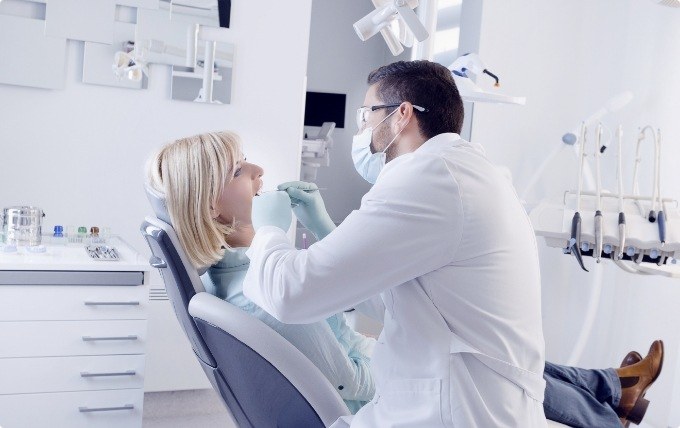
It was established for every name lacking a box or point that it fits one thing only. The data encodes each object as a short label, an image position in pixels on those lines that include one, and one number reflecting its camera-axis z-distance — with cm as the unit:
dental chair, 136
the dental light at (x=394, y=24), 171
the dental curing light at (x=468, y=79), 254
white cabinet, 225
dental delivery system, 251
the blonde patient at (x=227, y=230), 155
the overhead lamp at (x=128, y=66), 292
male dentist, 120
